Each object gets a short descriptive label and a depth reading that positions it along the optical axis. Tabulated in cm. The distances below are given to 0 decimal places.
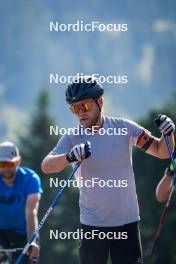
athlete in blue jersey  1995
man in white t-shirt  1532
